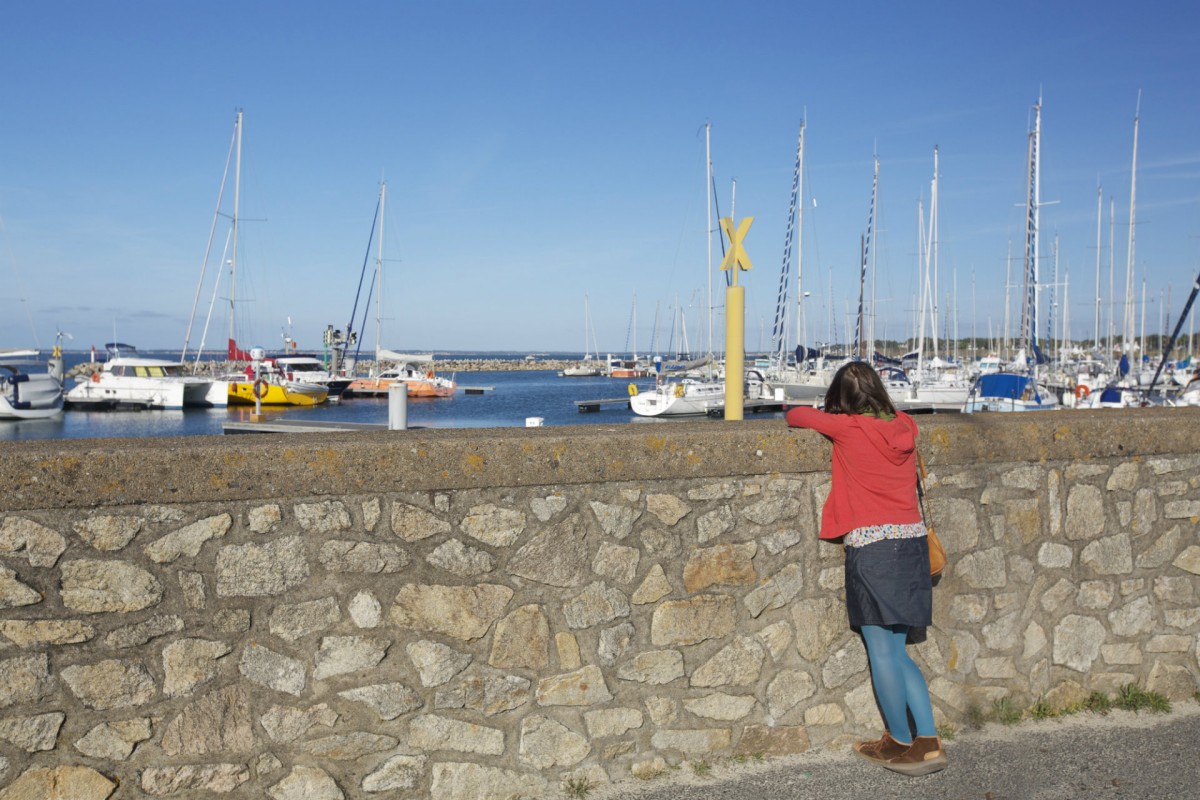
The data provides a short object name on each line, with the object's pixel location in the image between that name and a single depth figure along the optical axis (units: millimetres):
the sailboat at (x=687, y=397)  42688
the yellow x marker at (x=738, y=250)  5352
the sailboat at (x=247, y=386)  55462
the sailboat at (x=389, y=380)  67312
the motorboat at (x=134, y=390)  52500
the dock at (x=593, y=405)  50781
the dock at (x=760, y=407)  38750
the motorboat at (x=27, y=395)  44688
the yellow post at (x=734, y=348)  4910
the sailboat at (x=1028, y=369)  28844
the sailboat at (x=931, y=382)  38125
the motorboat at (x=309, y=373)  66062
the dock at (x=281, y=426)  19719
